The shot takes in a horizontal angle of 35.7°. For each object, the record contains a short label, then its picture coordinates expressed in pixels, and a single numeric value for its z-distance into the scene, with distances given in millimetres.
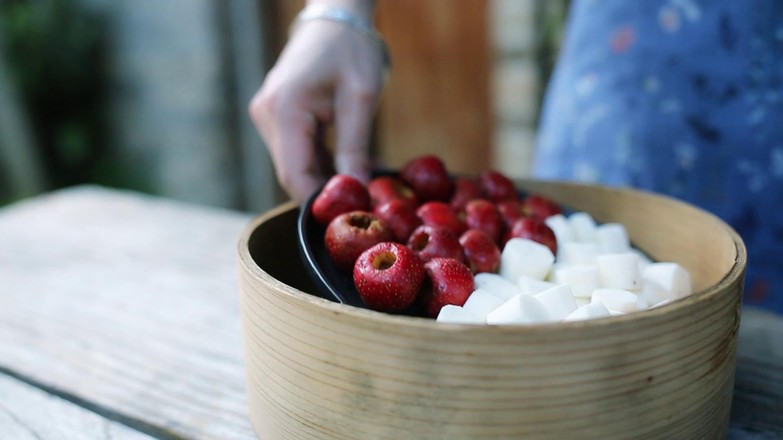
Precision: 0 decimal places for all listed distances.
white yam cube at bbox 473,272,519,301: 467
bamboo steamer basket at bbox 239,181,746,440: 397
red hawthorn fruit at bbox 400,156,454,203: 570
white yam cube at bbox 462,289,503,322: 447
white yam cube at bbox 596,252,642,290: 482
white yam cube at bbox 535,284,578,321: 437
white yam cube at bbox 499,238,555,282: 494
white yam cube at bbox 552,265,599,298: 479
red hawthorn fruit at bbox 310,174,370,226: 521
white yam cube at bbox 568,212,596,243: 541
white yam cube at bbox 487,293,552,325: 422
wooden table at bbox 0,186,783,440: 493
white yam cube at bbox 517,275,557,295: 470
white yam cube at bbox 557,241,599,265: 510
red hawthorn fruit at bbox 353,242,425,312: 462
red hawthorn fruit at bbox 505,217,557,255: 518
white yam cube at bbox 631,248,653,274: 502
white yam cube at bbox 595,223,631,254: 524
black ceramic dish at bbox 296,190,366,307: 467
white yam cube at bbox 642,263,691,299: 485
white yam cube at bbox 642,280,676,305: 481
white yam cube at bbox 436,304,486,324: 438
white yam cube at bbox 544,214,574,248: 537
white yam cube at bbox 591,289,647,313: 456
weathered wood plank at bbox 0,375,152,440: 483
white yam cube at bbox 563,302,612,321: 426
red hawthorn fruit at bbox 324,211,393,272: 493
